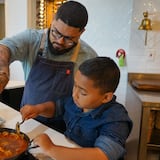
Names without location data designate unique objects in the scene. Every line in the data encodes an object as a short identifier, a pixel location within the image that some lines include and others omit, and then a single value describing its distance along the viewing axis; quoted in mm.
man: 1276
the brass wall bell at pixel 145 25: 2143
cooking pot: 832
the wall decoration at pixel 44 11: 3096
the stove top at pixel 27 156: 890
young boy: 871
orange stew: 868
